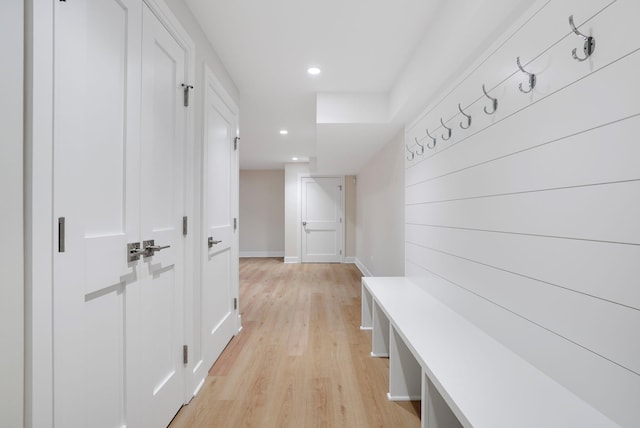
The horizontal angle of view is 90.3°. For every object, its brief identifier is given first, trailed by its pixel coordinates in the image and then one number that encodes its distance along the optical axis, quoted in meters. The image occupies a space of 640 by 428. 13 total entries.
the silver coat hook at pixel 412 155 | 2.86
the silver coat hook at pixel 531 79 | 1.24
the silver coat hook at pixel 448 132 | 2.08
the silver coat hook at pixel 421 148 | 2.60
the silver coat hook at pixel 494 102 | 1.52
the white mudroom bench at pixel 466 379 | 0.95
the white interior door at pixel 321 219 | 7.30
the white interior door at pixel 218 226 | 2.15
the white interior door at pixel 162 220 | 1.43
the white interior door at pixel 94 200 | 0.95
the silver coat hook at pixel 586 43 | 0.97
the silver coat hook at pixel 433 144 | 2.33
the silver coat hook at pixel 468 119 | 1.80
